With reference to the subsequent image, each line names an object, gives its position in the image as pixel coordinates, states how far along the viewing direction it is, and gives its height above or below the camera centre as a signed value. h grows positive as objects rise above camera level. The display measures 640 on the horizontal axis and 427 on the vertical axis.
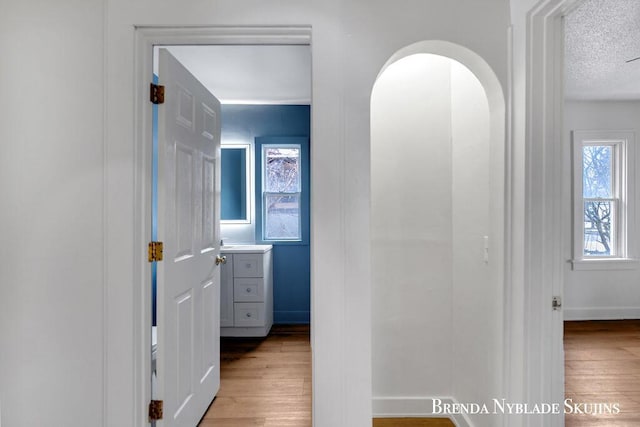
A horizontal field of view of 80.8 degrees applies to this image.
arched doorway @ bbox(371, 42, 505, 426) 2.28 -0.14
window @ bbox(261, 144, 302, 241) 4.31 +0.24
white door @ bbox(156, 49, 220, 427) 1.85 -0.18
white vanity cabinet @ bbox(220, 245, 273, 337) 3.72 -0.80
